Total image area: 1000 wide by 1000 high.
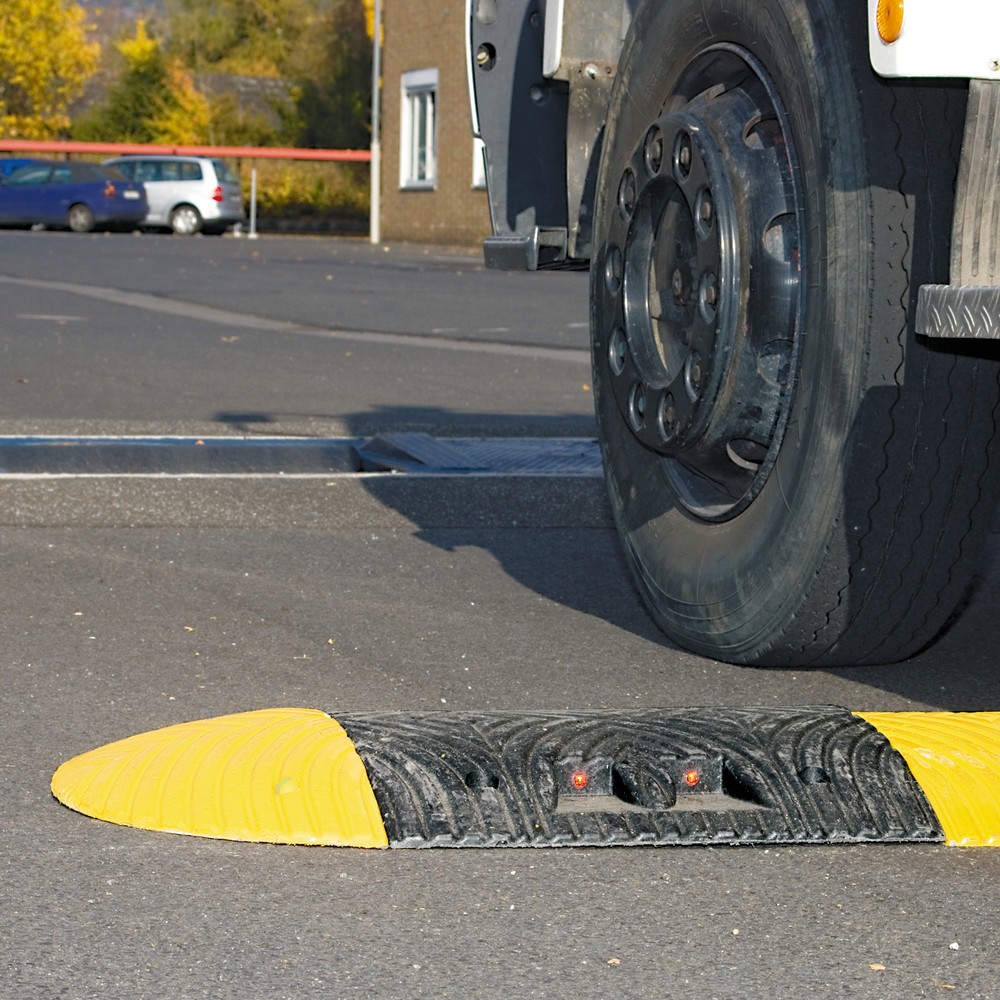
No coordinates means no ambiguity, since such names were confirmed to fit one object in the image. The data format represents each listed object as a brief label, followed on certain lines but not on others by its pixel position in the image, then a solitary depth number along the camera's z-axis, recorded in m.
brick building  33.50
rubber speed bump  2.52
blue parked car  34.81
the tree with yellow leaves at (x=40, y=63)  52.84
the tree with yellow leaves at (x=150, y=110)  52.62
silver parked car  34.94
